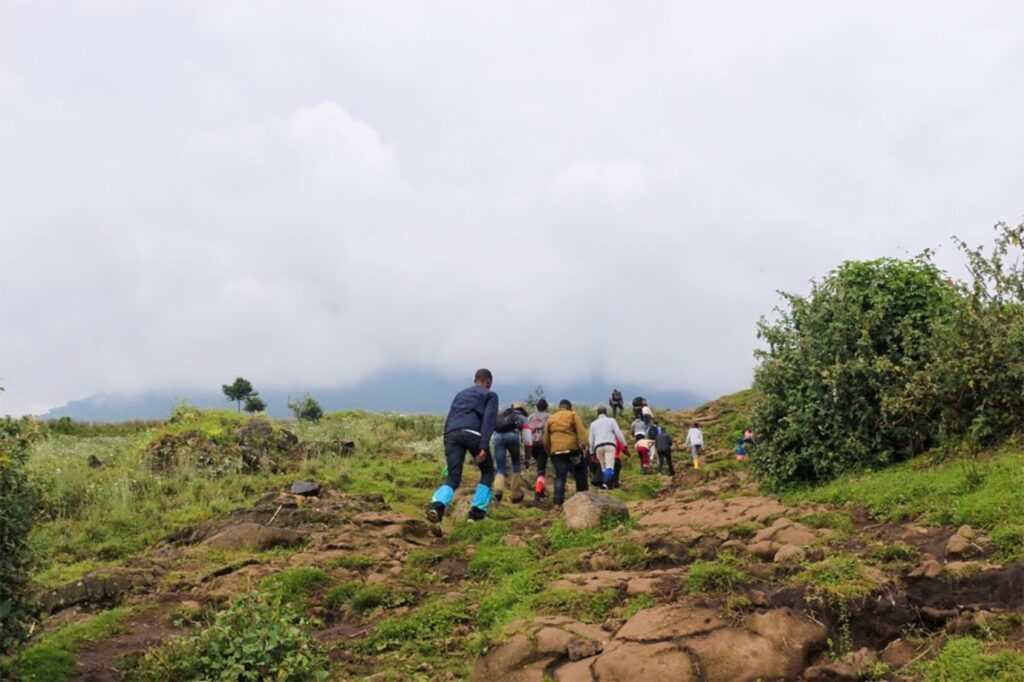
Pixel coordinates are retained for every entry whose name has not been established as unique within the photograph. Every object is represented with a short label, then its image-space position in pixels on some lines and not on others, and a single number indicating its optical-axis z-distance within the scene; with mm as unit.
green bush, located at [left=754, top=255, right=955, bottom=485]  11367
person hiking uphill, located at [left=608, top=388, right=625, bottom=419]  30128
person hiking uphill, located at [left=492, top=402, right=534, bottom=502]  15266
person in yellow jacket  14281
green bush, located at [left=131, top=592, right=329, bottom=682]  6430
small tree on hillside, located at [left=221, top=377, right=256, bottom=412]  57062
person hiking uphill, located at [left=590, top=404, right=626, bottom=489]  16453
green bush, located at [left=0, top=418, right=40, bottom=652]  6211
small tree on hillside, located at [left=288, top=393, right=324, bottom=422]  39031
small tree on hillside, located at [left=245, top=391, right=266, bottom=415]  52656
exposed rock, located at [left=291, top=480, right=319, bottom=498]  13820
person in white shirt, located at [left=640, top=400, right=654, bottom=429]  23266
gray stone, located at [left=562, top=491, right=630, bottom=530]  10414
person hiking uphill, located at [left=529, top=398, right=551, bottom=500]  15820
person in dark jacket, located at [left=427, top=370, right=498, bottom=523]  11844
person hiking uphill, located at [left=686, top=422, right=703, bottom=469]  22203
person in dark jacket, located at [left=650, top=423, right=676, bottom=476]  20609
